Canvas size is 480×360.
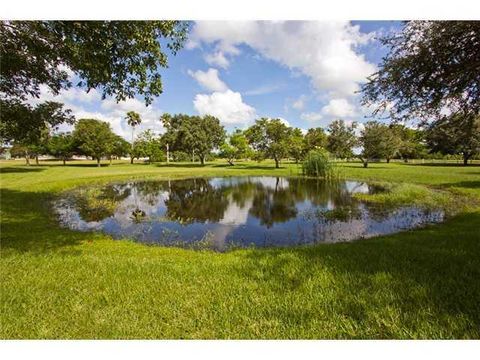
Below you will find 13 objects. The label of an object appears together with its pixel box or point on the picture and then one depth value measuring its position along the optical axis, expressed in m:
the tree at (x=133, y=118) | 88.94
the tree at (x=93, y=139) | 66.81
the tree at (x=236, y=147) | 70.88
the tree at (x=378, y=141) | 58.47
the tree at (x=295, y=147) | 60.25
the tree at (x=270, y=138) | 59.75
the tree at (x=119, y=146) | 76.31
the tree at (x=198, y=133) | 69.50
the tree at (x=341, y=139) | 65.25
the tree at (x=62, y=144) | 71.58
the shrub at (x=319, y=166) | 38.62
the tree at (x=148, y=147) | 86.42
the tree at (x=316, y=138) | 82.44
